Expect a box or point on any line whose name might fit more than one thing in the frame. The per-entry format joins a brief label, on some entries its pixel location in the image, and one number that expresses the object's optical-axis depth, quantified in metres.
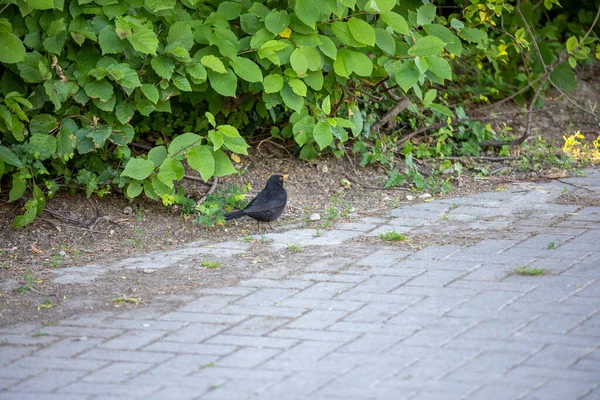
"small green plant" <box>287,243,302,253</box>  11.30
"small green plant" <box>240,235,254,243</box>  11.87
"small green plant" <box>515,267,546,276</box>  9.87
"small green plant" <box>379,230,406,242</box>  11.58
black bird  12.34
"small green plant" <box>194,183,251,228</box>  12.46
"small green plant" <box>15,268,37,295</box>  9.74
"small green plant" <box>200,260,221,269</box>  10.57
